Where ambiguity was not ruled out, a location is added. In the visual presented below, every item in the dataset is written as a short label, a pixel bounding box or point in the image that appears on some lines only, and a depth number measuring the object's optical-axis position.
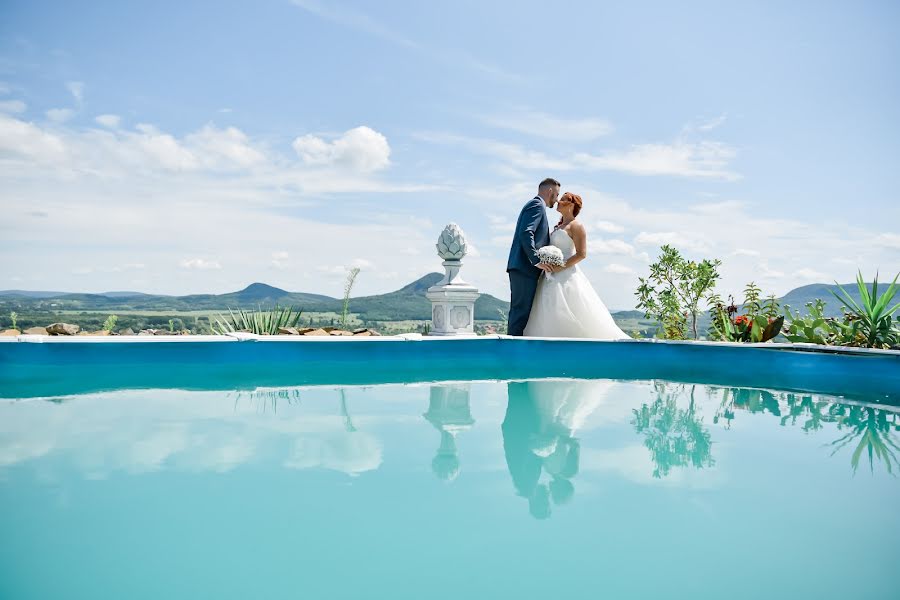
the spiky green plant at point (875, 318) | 6.43
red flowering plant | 7.16
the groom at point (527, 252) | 6.55
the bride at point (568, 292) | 6.64
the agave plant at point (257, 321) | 7.91
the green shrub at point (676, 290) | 9.39
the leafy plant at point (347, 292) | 8.49
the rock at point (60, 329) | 6.97
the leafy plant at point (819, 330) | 6.66
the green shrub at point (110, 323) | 7.61
